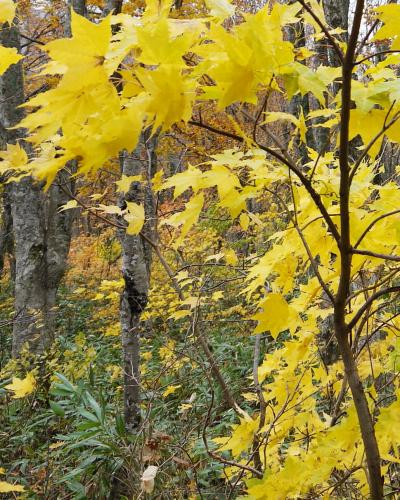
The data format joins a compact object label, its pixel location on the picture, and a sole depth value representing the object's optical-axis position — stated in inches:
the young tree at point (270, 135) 28.3
